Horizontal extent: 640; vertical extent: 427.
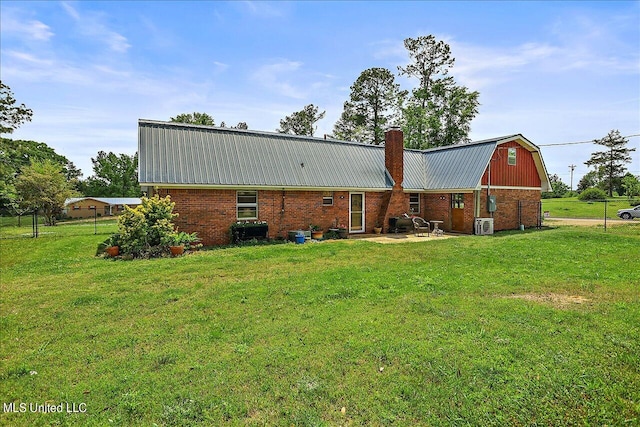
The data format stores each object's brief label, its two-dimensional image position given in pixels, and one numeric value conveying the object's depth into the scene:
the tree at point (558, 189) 54.17
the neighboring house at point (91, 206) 46.47
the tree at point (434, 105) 33.22
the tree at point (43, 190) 35.25
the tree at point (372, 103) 37.00
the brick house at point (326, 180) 13.50
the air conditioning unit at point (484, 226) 17.06
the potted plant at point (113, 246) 11.16
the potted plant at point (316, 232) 15.26
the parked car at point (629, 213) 28.00
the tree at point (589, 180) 60.54
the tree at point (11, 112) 29.41
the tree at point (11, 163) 31.42
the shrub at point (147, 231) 11.10
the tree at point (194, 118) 40.42
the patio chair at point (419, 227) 17.14
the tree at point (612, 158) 53.69
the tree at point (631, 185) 42.37
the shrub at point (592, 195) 41.05
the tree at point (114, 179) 60.48
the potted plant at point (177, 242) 11.25
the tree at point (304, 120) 42.47
